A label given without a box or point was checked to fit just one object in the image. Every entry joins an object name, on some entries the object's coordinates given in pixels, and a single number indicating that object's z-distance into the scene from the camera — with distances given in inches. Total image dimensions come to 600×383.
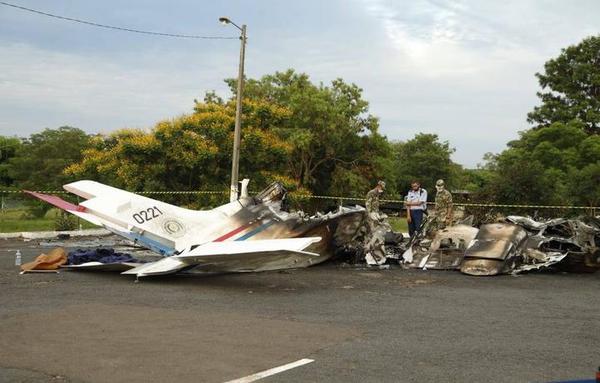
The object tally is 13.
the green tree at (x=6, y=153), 2284.7
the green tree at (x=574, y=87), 1839.3
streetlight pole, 687.7
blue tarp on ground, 442.3
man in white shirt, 567.2
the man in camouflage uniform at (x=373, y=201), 510.9
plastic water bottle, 449.9
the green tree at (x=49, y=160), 1532.9
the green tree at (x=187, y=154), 816.9
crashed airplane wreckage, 416.5
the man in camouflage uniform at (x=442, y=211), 517.7
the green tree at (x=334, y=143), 1302.9
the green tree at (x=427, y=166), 2228.1
